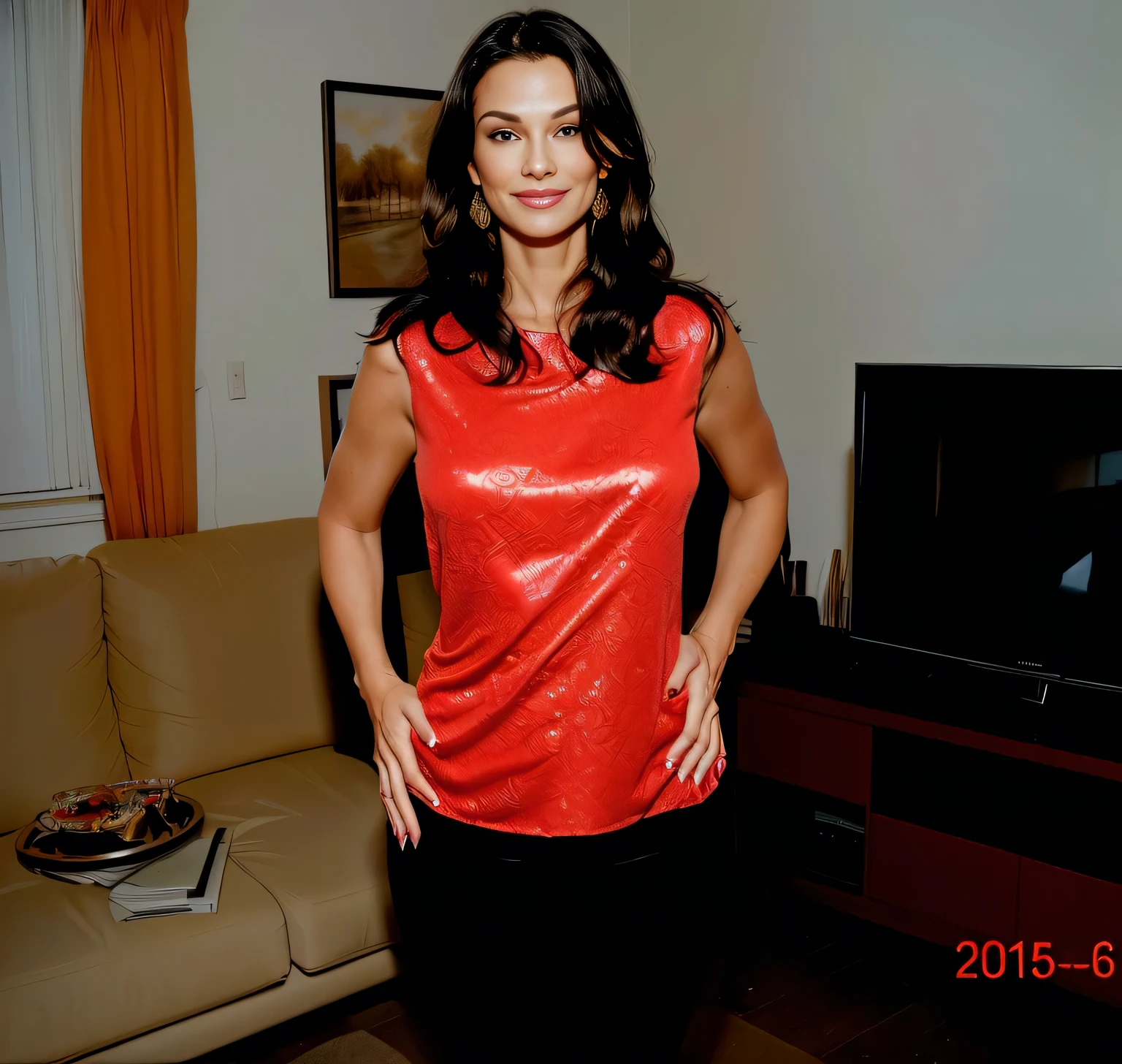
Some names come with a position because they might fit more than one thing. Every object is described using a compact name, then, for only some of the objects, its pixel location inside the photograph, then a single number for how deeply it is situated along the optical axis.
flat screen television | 2.24
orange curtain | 2.61
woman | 1.13
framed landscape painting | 3.05
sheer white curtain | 2.58
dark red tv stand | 2.12
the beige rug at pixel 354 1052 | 1.96
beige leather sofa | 1.90
